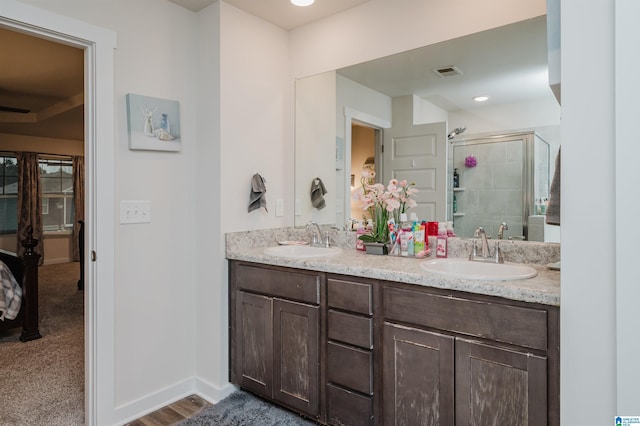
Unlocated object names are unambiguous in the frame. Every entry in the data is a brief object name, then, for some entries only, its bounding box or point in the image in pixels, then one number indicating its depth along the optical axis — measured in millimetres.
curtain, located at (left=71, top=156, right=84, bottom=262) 7055
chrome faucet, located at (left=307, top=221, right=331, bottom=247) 2550
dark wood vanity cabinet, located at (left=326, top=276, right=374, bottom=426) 1766
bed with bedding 3281
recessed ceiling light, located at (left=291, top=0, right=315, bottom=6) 2258
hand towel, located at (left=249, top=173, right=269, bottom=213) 2453
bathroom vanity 1365
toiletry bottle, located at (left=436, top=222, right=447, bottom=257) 2084
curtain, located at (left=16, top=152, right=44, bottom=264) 6422
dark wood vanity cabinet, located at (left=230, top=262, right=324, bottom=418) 1979
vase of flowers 2248
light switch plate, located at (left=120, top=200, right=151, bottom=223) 2131
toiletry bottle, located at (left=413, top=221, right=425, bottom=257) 2107
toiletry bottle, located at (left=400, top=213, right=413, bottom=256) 2109
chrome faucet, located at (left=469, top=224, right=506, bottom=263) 1914
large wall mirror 1901
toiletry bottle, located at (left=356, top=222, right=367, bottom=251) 2353
